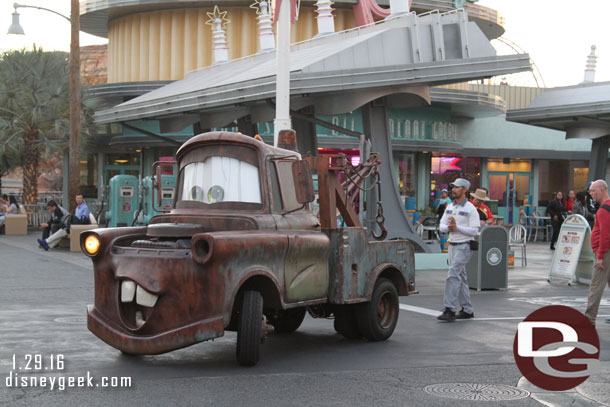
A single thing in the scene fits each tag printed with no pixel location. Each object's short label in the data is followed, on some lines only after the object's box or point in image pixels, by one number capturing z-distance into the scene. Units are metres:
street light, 26.98
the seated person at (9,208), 31.73
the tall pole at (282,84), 17.22
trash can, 16.03
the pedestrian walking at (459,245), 11.71
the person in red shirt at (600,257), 10.79
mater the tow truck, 7.81
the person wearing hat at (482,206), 15.80
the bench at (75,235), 23.36
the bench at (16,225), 31.09
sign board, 17.14
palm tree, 34.62
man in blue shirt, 24.08
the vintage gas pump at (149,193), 23.39
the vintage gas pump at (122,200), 28.02
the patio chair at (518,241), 21.81
